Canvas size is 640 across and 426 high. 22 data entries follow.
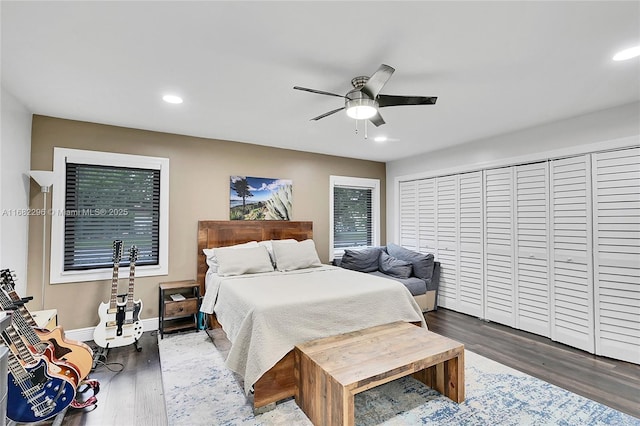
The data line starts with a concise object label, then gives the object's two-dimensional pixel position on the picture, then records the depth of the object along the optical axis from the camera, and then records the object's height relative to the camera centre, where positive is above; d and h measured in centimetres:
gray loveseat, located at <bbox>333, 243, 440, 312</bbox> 455 -77
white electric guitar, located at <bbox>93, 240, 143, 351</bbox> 312 -108
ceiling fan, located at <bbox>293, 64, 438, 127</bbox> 226 +94
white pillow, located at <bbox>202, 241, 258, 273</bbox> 381 -50
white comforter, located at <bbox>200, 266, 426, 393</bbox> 228 -79
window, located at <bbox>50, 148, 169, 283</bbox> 337 +6
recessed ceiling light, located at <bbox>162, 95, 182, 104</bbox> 281 +113
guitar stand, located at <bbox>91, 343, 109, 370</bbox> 291 -139
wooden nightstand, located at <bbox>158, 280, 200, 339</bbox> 356 -106
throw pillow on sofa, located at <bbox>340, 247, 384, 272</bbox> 496 -68
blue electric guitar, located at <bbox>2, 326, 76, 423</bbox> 187 -108
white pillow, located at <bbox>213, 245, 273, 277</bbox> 354 -52
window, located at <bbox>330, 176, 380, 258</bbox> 544 +10
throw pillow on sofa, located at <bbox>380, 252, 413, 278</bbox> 466 -76
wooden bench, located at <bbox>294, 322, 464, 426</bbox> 188 -99
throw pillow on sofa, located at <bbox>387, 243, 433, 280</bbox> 465 -68
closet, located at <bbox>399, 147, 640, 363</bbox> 301 -33
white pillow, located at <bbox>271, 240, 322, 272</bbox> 390 -49
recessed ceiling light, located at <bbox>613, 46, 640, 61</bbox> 206 +116
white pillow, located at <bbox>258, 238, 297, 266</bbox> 403 -39
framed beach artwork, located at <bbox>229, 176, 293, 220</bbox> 439 +30
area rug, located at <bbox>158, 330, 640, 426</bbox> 212 -141
